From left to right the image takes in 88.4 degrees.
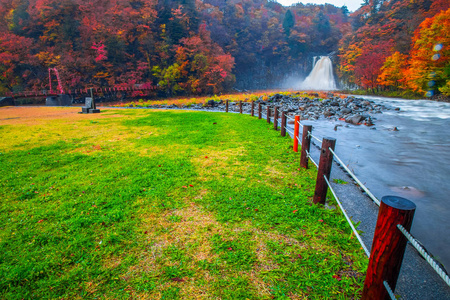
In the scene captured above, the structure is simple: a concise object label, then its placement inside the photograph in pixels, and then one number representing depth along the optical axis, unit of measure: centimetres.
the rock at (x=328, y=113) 1722
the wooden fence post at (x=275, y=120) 996
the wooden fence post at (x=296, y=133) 689
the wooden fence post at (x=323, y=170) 364
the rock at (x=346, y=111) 1766
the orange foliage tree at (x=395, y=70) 2877
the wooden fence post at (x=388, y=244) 166
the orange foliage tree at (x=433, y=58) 2211
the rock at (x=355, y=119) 1466
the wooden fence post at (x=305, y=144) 518
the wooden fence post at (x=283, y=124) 840
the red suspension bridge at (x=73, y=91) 2757
